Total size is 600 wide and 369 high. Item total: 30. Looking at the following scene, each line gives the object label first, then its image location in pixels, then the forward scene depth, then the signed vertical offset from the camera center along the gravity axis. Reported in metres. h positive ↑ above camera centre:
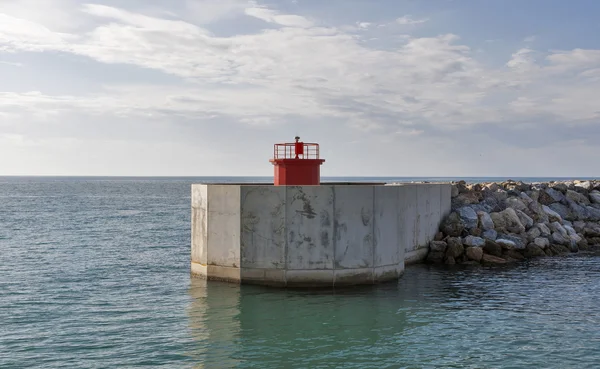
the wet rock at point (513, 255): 22.91 -2.81
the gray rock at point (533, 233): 24.55 -2.11
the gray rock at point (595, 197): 30.20 -0.69
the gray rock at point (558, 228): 25.78 -1.99
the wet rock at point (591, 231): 27.23 -2.22
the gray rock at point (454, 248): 22.17 -2.45
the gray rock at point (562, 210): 28.36 -1.28
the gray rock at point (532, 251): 23.70 -2.75
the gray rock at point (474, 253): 22.12 -2.64
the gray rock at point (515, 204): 26.43 -0.92
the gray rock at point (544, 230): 25.16 -2.00
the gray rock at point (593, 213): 28.64 -1.45
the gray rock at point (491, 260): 22.23 -2.91
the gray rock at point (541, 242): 24.12 -2.44
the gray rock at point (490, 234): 23.38 -2.06
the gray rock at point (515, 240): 23.42 -2.28
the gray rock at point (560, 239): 25.16 -2.40
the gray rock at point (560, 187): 30.40 -0.17
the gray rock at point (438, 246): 22.22 -2.38
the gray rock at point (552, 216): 26.92 -1.50
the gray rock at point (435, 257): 22.05 -2.78
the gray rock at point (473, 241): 22.47 -2.22
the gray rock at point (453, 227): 23.12 -1.72
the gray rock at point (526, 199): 27.19 -0.71
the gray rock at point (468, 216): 23.61 -1.33
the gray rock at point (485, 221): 23.83 -1.53
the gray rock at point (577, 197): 29.83 -0.69
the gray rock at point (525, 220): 25.36 -1.57
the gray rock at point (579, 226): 27.39 -2.00
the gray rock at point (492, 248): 22.80 -2.52
